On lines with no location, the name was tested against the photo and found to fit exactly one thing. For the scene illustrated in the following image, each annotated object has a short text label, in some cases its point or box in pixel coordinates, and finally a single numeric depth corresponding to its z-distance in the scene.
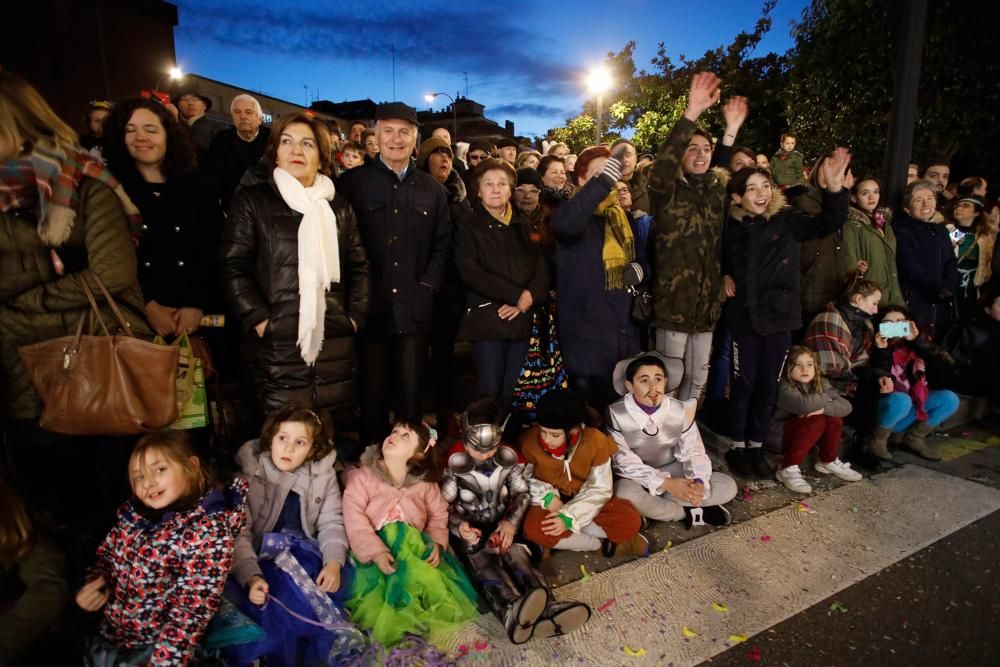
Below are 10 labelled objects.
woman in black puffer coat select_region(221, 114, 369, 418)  3.00
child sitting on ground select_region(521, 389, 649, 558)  3.23
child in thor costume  2.79
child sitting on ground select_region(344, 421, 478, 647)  2.61
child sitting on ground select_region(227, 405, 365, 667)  2.44
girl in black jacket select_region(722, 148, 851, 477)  4.10
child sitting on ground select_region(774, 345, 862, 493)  4.21
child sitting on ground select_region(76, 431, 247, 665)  2.20
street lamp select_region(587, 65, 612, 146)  14.74
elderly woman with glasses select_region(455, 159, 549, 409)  3.74
